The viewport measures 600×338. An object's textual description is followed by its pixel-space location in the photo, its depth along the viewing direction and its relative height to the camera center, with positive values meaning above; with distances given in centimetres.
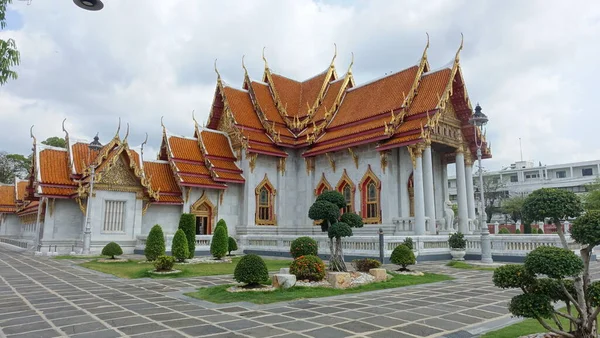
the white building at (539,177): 6100 +814
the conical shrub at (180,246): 1574 -56
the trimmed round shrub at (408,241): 1611 -41
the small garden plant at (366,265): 1169 -94
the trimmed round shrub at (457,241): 1722 -44
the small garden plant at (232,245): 2014 -67
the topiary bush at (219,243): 1758 -50
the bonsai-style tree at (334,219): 1120 +31
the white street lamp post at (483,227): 1503 +11
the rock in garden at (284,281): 943 -111
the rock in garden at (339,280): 973 -112
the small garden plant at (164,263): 1248 -93
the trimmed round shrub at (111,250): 1734 -77
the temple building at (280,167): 2108 +348
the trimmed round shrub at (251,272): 919 -88
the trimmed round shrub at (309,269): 1003 -90
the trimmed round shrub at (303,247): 1268 -49
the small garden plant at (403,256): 1227 -75
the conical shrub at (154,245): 1576 -52
